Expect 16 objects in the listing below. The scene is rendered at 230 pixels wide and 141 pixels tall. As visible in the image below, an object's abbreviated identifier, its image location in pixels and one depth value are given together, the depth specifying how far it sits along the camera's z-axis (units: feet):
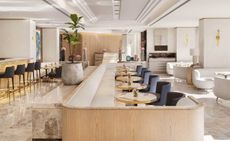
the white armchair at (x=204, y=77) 22.31
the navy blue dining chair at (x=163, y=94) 11.87
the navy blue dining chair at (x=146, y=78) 18.04
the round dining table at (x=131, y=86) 13.09
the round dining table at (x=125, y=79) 15.97
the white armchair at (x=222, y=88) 17.08
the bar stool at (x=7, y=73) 18.26
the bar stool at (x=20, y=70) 20.46
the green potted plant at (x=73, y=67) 9.66
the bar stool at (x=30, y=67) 22.51
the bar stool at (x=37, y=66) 24.16
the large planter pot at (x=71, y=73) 9.92
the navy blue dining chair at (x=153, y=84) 15.05
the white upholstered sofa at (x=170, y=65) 35.31
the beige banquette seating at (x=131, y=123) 6.82
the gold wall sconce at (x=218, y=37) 25.97
